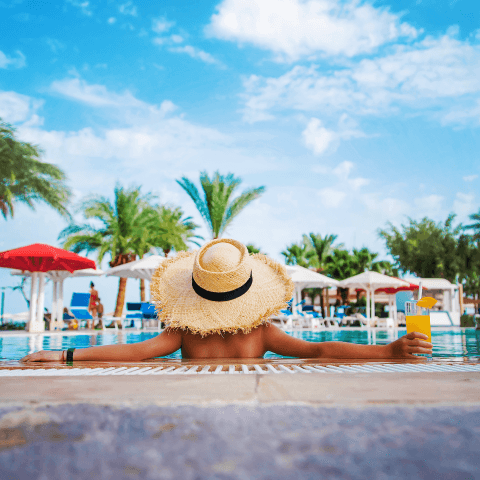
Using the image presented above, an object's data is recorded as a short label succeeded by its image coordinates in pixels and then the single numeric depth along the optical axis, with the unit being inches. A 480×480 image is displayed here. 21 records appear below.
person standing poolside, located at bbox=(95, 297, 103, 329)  714.2
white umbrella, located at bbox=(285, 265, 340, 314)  721.0
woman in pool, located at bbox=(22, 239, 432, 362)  90.4
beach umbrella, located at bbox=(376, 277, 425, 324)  910.6
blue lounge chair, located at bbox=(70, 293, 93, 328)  642.0
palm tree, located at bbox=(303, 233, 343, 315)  1394.4
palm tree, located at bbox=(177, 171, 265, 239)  796.0
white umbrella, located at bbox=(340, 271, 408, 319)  781.3
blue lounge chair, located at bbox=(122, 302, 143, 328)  666.2
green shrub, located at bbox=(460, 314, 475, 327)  709.3
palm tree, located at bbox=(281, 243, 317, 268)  1429.6
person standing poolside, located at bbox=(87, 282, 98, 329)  690.8
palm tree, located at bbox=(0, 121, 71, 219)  767.1
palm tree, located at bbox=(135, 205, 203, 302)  972.6
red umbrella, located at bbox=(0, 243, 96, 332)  481.4
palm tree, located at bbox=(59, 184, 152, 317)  946.7
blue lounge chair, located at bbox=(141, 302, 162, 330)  620.3
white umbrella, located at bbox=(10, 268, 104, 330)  597.9
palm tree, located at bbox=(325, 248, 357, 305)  1362.0
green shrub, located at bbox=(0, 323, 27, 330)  658.6
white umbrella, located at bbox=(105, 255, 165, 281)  628.7
